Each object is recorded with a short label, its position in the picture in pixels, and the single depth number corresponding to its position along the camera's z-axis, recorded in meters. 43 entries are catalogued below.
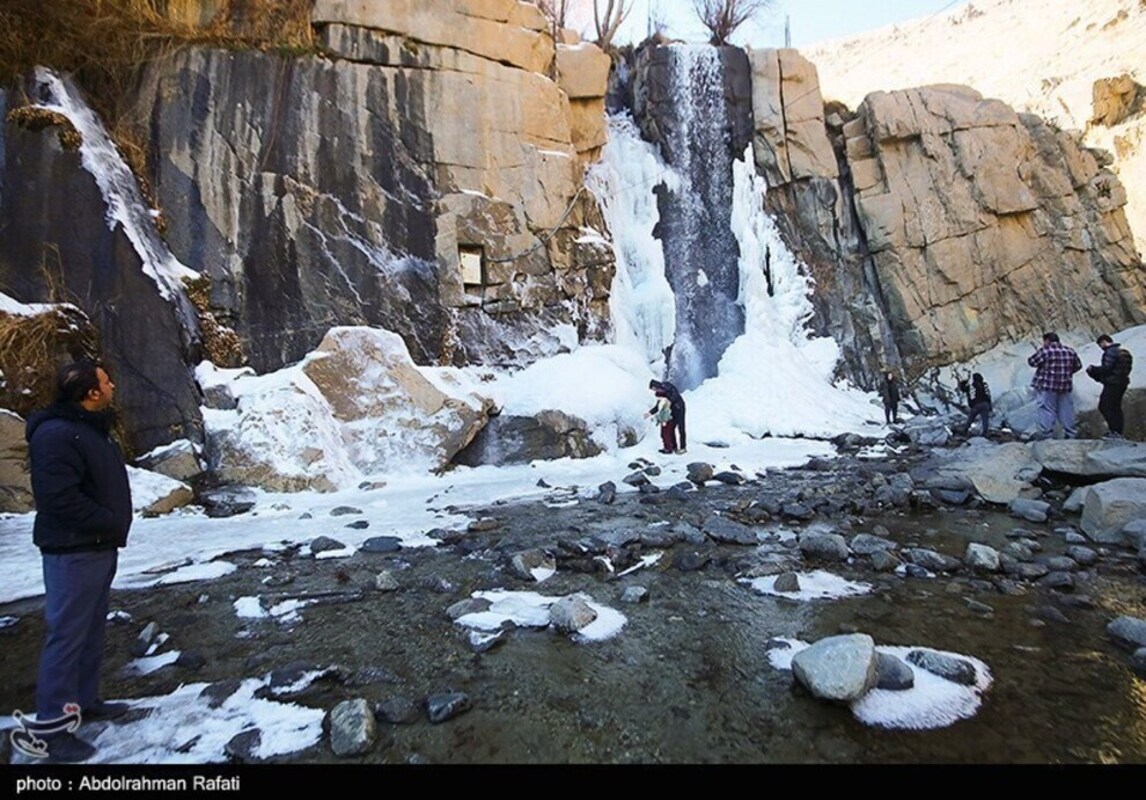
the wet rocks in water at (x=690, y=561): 4.97
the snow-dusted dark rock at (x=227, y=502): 7.52
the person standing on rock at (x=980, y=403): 12.70
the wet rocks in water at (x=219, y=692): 2.92
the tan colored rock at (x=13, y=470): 7.03
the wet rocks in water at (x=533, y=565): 4.84
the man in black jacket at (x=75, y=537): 2.59
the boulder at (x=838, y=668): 2.79
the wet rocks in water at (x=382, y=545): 5.67
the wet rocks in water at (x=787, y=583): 4.34
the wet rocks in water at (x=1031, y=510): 6.25
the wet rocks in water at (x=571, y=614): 3.78
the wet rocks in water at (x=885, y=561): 4.78
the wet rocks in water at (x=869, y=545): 5.12
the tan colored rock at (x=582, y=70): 16.67
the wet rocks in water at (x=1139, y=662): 3.10
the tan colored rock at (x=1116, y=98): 20.50
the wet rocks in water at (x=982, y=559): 4.71
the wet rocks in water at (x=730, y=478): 8.81
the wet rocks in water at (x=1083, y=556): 4.89
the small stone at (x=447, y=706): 2.80
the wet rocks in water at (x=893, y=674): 2.90
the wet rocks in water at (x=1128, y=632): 3.37
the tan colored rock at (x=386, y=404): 9.87
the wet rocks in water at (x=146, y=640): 3.52
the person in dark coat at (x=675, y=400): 11.58
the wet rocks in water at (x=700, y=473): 8.83
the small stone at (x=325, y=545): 5.61
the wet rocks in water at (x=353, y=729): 2.51
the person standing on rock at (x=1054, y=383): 9.65
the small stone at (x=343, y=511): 7.23
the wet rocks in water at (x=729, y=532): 5.67
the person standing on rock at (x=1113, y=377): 9.39
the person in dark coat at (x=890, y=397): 15.71
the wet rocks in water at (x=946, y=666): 3.00
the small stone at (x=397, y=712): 2.77
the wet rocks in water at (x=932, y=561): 4.78
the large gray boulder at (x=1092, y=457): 6.73
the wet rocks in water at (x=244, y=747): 2.44
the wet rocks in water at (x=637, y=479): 8.71
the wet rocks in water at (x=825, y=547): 5.10
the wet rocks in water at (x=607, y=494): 7.75
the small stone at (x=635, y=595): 4.29
